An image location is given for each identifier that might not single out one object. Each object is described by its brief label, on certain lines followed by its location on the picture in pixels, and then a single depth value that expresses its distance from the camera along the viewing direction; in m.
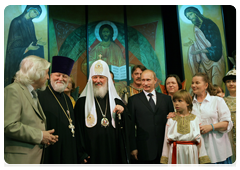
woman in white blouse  3.93
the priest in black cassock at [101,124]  3.77
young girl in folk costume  3.65
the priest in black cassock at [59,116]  3.43
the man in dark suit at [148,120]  4.00
